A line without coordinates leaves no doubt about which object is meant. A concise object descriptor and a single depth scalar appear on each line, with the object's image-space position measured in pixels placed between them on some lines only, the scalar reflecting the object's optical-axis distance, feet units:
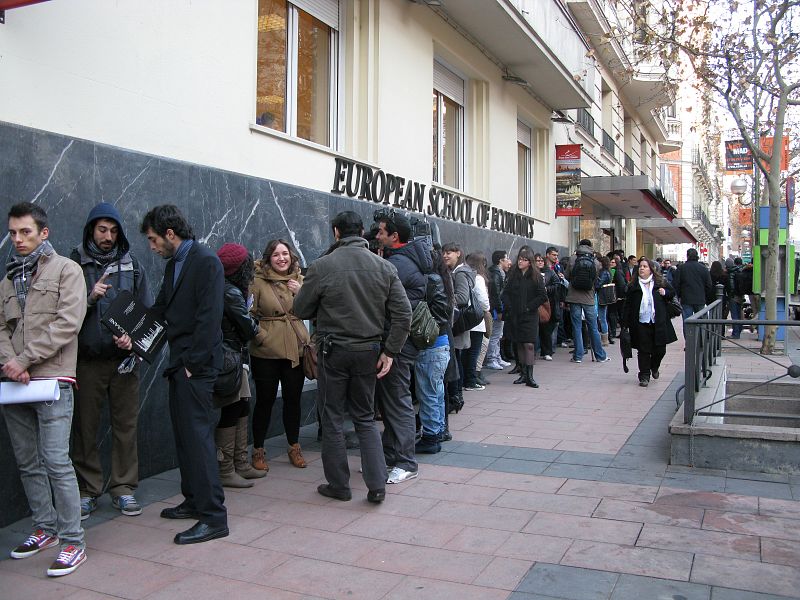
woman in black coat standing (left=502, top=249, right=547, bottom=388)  33.06
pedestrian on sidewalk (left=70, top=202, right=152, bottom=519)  16.42
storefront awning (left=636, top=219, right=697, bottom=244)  99.19
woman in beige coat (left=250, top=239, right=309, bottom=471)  20.17
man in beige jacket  14.02
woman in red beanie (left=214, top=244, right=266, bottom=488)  17.99
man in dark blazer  15.07
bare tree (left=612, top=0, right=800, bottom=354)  37.58
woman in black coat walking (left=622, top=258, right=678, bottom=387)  32.14
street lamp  90.22
